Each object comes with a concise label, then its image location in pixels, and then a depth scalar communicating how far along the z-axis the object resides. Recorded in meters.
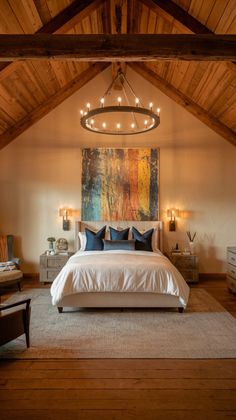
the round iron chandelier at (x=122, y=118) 6.26
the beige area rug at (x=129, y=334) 2.85
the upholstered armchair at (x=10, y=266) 4.73
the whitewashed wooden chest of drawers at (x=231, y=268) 4.78
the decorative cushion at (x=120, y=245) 4.96
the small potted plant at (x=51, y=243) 5.83
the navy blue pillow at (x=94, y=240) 5.17
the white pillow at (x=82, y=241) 5.51
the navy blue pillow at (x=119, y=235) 5.45
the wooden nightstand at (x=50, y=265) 5.52
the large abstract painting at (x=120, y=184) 6.11
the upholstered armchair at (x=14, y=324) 2.69
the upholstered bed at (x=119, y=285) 3.86
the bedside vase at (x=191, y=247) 5.82
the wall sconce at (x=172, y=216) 5.99
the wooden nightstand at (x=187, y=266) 5.57
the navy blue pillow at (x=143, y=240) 5.16
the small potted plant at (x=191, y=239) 5.84
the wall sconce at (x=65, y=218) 6.05
